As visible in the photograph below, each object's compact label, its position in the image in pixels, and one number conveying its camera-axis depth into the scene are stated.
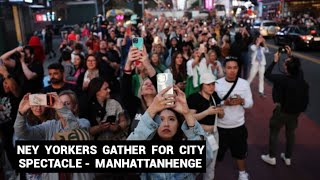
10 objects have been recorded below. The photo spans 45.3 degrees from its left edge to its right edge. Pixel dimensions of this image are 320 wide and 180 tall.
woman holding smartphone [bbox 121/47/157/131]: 4.14
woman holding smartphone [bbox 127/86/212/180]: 2.78
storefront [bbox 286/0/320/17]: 41.41
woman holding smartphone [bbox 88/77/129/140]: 3.83
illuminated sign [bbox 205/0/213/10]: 51.33
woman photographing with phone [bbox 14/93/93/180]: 3.20
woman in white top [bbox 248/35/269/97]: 10.52
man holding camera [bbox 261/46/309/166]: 5.63
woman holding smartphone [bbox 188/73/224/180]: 4.52
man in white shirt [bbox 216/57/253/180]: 5.02
